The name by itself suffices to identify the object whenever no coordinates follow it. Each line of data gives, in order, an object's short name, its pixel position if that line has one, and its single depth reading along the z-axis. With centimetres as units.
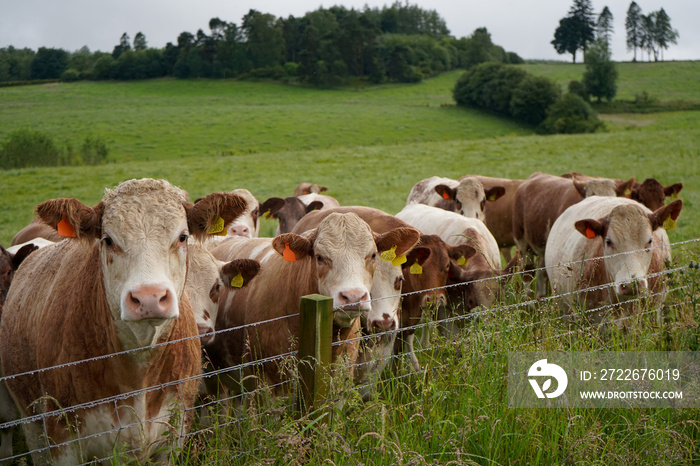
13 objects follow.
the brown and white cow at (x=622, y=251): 568
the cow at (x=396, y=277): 515
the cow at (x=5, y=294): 506
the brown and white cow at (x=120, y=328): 334
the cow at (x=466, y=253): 645
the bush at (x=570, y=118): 5894
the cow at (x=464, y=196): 1082
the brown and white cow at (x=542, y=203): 999
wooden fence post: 330
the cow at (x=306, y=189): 1542
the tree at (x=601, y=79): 7131
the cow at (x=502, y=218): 1298
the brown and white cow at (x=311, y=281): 426
